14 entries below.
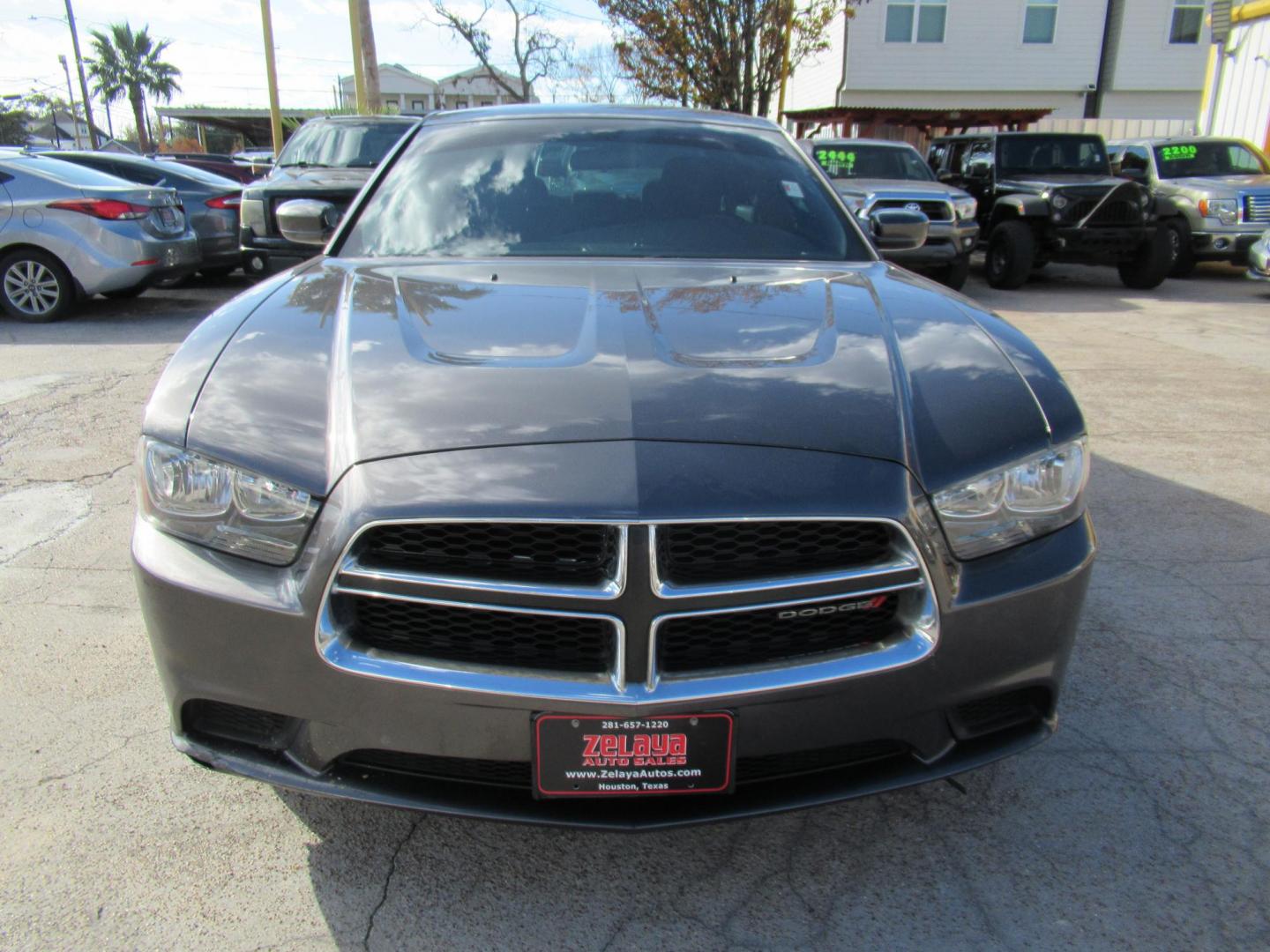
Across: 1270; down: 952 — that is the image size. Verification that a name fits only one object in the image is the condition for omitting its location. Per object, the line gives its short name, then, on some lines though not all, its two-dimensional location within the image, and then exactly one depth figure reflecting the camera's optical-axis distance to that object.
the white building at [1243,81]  14.66
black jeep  11.26
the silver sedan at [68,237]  8.73
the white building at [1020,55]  25.48
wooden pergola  19.50
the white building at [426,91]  71.94
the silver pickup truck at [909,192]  10.53
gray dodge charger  1.70
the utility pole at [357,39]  19.22
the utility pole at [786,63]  19.36
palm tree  67.19
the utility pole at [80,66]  43.96
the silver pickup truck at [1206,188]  12.05
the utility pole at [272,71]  19.36
